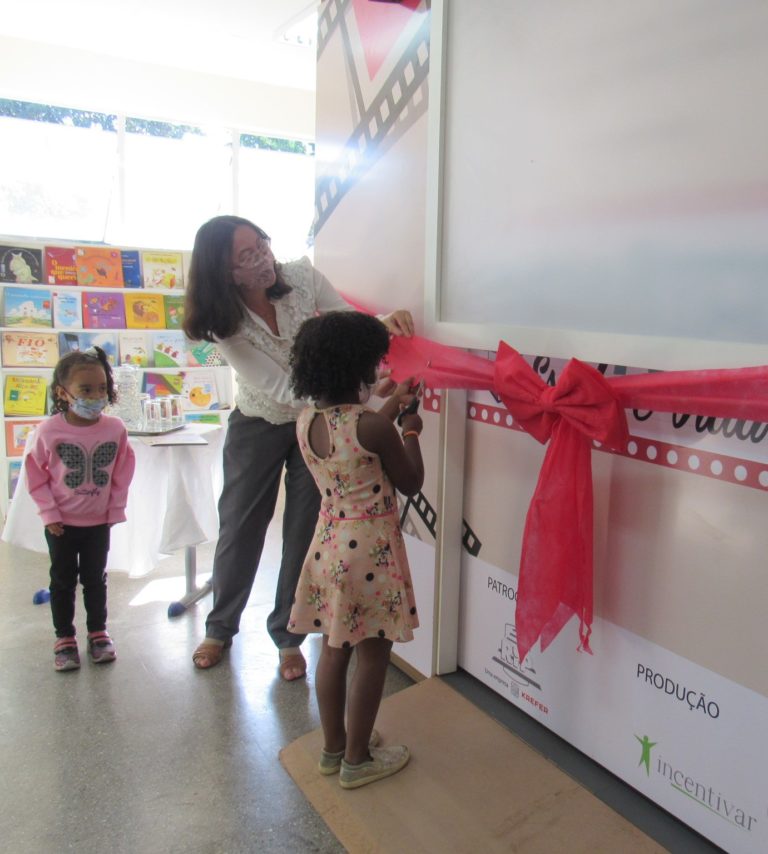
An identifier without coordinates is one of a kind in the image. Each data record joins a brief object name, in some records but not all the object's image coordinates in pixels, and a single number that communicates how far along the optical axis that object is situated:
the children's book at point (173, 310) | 4.76
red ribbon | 1.46
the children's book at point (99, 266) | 4.54
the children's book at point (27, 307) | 4.32
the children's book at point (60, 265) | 4.45
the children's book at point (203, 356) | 4.77
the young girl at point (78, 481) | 2.37
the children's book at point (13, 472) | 4.31
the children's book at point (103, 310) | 4.55
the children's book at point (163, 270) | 4.70
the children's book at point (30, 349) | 4.32
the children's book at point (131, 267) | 4.65
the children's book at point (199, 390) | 4.68
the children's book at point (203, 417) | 4.57
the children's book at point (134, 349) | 4.62
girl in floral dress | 1.59
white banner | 1.40
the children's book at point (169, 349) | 4.71
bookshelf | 4.33
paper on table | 2.88
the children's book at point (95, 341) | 4.51
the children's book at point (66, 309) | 4.44
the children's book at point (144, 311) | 4.66
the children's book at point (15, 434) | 4.31
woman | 2.08
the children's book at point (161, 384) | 4.65
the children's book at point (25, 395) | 4.32
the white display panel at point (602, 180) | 1.27
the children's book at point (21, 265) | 4.32
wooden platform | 1.57
